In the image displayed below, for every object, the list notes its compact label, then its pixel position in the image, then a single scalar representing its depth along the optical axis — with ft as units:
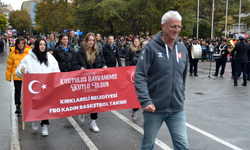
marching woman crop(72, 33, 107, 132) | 19.43
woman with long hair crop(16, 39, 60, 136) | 17.79
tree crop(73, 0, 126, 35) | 121.90
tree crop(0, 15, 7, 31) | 159.45
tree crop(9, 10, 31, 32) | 344.49
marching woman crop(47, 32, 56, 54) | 31.83
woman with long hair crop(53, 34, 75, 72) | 23.61
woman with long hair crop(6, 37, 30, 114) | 23.22
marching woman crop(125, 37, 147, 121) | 22.72
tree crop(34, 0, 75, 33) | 192.75
